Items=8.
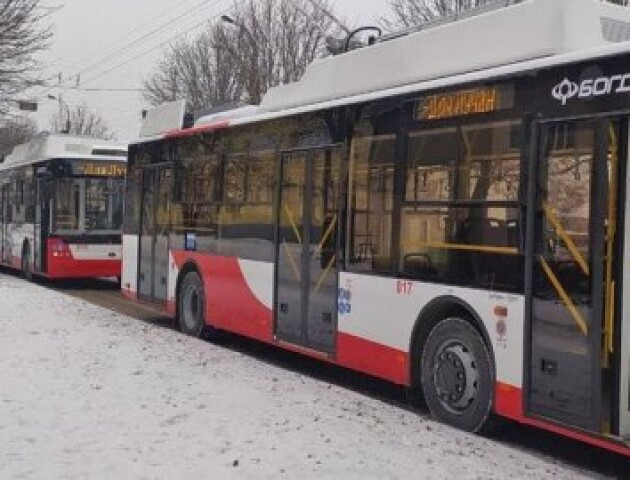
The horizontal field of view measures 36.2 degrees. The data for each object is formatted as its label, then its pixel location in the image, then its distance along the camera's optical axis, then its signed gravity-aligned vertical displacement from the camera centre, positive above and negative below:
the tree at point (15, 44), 22.58 +4.02
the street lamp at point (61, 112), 62.52 +7.98
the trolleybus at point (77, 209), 21.27 +0.06
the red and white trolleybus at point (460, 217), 6.40 +0.01
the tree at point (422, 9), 25.91 +5.76
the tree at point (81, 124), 81.94 +7.71
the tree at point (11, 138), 60.00 +4.77
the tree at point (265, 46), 37.41 +6.73
